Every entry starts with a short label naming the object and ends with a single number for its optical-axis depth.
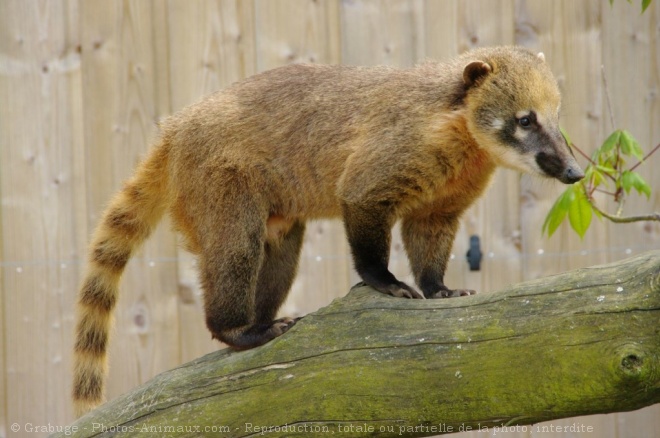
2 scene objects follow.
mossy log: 6.02
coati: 8.31
